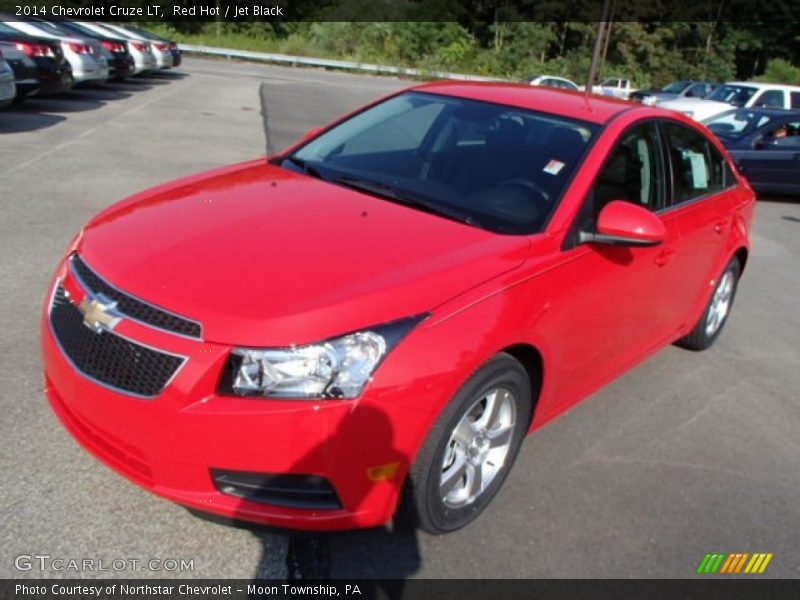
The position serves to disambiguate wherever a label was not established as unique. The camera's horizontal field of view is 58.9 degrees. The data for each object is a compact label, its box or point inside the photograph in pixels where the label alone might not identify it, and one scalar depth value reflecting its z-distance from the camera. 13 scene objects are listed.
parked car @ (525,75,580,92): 27.77
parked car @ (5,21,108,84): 14.02
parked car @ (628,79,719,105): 21.12
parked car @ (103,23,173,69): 20.56
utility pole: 29.91
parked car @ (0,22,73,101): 11.40
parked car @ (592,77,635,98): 32.44
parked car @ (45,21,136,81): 16.89
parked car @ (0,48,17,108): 9.97
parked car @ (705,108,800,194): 11.41
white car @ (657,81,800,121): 17.28
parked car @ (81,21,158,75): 18.92
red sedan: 2.25
